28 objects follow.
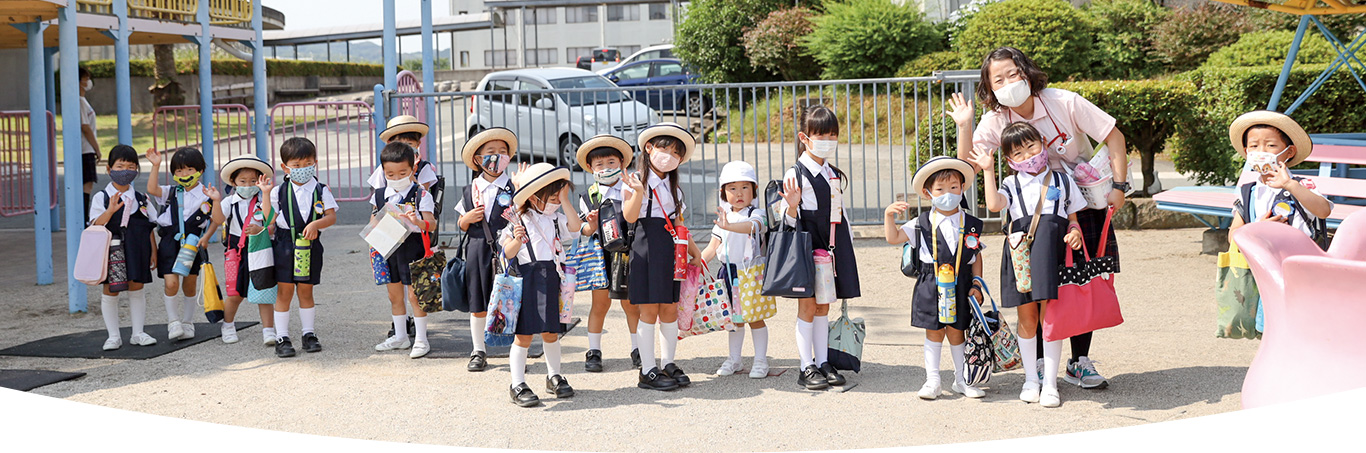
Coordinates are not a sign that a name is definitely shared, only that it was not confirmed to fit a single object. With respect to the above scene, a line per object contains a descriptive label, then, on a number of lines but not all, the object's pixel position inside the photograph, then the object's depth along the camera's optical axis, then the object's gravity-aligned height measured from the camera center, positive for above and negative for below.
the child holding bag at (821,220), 5.29 -0.14
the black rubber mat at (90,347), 6.41 -0.79
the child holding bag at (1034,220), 4.93 -0.16
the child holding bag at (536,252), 5.12 -0.25
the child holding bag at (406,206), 6.11 -0.03
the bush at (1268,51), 13.18 +1.53
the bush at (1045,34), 17.42 +2.31
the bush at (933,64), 19.34 +2.11
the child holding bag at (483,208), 5.61 -0.04
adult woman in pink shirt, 5.04 +0.30
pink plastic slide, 3.20 -0.40
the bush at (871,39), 20.58 +2.73
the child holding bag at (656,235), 5.39 -0.19
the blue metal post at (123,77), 8.74 +1.03
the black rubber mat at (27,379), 5.68 -0.85
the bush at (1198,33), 16.59 +2.16
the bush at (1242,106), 9.62 +0.62
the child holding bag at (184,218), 6.43 -0.07
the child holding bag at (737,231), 5.41 -0.19
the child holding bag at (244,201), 6.27 +0.02
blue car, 26.00 +2.82
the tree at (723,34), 23.78 +3.35
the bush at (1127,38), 17.64 +2.25
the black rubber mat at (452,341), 6.38 -0.83
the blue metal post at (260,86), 11.23 +1.18
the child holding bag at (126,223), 6.41 -0.08
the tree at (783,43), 22.56 +2.94
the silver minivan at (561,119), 10.15 +0.83
